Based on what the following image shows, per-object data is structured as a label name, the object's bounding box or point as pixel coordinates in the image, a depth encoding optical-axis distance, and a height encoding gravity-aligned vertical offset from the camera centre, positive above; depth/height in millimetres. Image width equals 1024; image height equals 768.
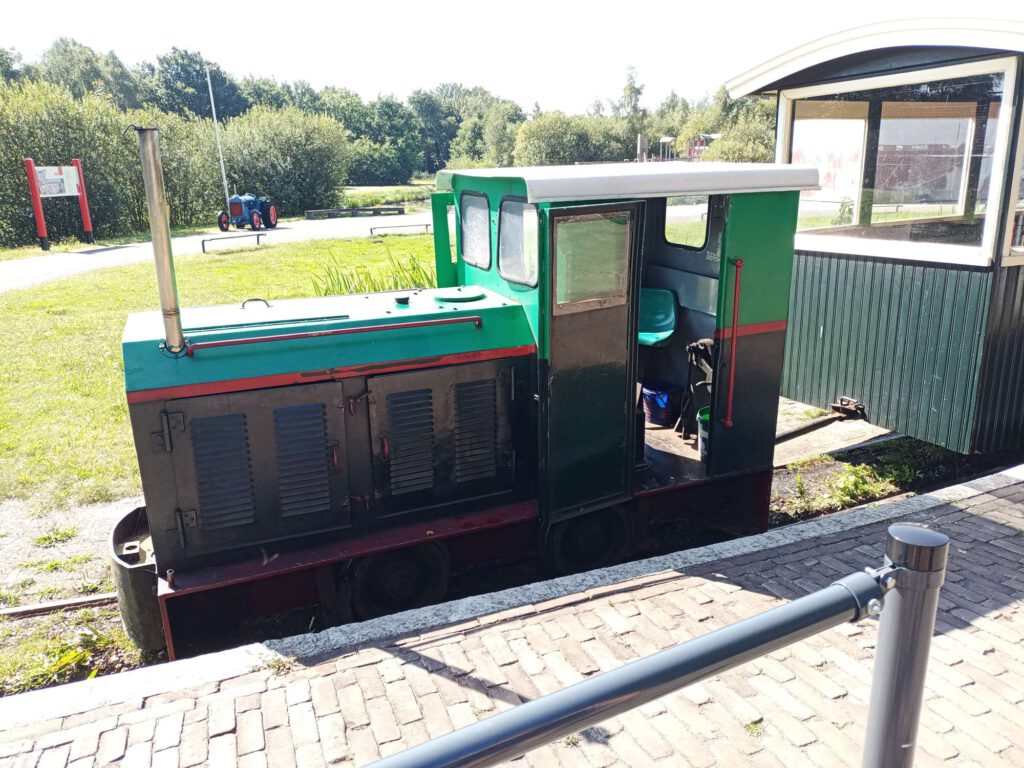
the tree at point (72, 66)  74375 +11284
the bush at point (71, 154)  25234 +1050
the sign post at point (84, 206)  24172 -615
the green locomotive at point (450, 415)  4375 -1404
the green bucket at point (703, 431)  5600 -1820
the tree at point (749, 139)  34781 +1492
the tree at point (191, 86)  80750 +9903
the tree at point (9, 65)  66312 +10357
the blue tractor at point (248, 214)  27672 -1104
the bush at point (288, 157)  35469 +1096
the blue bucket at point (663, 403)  6473 -1853
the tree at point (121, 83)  75250 +9653
